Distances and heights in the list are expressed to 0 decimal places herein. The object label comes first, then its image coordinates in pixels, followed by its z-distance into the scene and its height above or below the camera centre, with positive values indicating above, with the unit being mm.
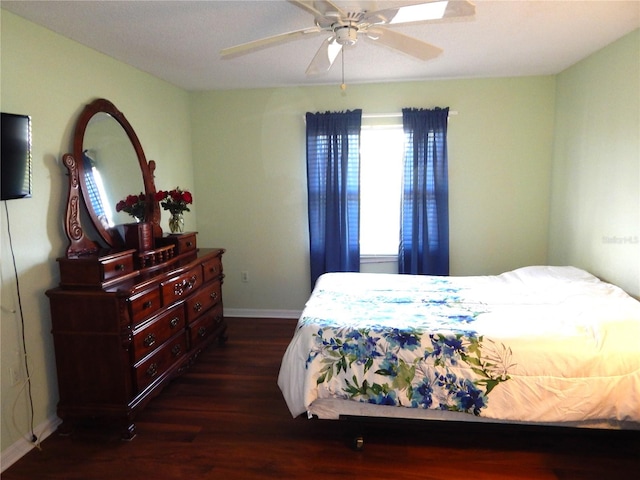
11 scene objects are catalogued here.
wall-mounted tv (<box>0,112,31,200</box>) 2109 +209
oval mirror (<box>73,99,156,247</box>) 2781 +214
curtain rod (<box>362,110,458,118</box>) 4168 +729
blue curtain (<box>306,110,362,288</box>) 4180 +9
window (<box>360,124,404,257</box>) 4285 +22
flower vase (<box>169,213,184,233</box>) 3555 -242
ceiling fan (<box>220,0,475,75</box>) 1780 +756
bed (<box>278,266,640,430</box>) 2129 -922
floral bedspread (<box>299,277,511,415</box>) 2203 -920
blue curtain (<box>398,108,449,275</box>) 4074 -67
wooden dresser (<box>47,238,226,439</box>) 2416 -825
